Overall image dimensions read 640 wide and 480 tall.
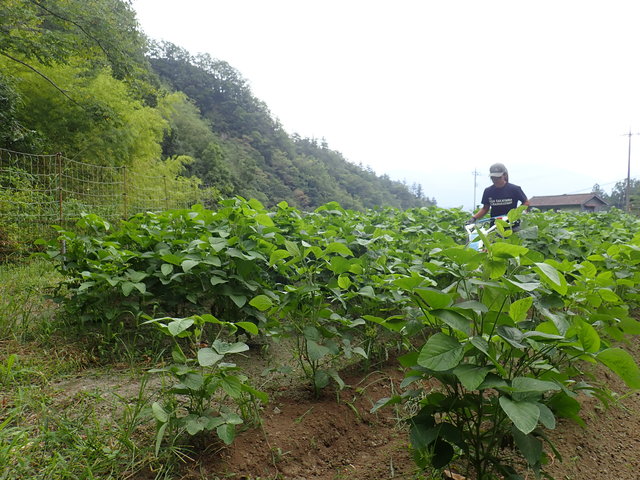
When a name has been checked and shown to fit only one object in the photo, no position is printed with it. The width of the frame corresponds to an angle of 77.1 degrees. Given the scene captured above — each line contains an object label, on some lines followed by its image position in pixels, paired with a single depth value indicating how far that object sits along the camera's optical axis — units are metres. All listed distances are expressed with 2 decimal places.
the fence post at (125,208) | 6.79
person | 4.29
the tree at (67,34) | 7.36
